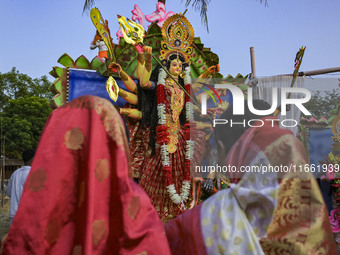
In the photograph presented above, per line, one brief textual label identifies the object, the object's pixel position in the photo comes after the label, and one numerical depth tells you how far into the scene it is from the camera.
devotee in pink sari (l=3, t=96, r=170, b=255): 1.14
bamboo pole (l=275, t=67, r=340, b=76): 5.03
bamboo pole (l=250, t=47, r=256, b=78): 5.91
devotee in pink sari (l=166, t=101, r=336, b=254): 1.35
